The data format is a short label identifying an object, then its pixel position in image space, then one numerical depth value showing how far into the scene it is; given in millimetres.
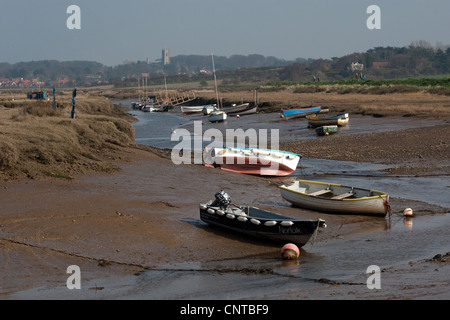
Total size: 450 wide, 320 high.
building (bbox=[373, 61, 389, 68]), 172262
